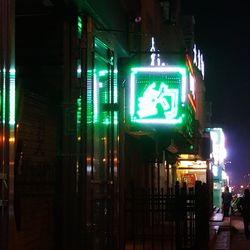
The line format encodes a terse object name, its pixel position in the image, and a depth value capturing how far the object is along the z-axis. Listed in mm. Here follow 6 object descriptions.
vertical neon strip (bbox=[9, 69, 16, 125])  5075
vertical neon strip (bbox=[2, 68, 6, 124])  4988
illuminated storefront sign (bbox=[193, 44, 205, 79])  37647
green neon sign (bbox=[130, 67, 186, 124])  12513
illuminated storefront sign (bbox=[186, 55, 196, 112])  21203
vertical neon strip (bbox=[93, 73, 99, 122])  8125
